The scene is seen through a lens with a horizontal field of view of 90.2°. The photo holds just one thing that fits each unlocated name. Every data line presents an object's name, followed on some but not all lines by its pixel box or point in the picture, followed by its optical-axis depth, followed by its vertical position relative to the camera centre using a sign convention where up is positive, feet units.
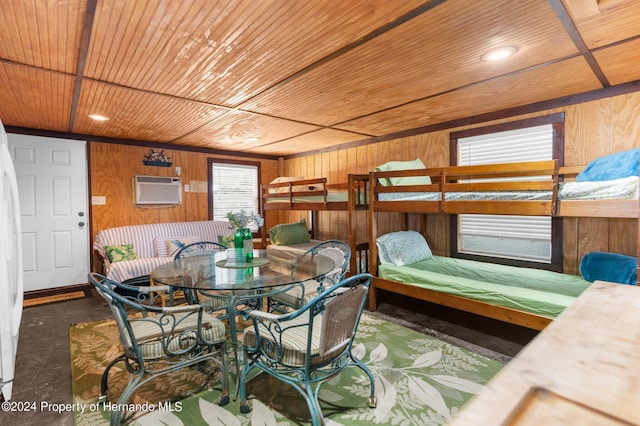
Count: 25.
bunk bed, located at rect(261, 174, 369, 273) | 12.01 +0.35
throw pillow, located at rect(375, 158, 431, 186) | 11.53 +1.10
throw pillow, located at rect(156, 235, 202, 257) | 15.11 -1.65
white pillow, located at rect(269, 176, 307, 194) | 16.30 +1.07
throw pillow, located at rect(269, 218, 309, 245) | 16.06 -1.35
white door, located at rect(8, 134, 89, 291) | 13.38 +0.11
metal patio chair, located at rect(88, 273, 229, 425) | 5.48 -2.48
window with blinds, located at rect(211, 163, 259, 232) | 18.38 +1.24
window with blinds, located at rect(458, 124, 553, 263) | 10.71 -0.60
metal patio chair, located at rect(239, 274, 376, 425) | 5.23 -2.43
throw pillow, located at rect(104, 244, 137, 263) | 13.29 -1.79
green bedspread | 7.84 -2.28
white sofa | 12.98 -1.44
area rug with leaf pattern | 5.99 -3.91
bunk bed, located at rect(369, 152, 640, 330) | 7.12 +0.06
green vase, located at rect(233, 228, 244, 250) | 9.20 -0.86
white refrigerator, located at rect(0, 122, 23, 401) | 5.56 -1.13
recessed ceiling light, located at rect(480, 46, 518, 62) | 6.80 +3.32
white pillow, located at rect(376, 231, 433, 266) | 11.61 -1.60
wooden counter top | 1.57 -1.03
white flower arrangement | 8.70 -0.28
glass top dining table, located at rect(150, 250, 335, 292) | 6.57 -1.54
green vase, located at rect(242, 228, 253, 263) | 9.10 -0.96
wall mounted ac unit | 15.67 +1.01
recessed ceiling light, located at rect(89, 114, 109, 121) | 11.37 +3.41
